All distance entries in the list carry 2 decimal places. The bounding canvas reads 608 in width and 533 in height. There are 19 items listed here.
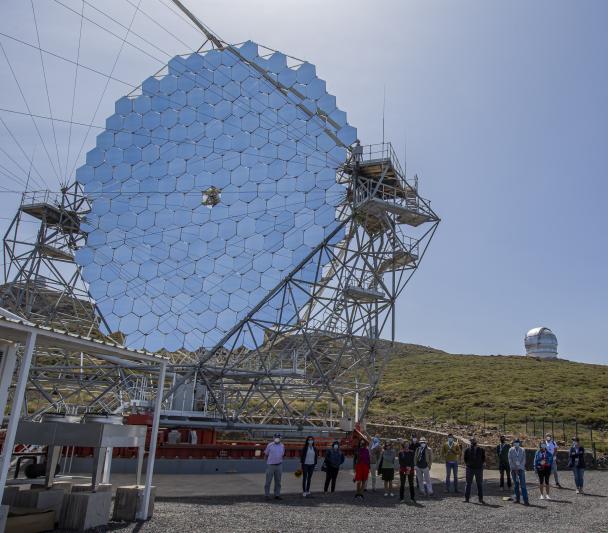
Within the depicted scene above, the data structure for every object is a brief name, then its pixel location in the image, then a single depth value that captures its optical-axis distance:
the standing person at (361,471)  15.46
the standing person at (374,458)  17.44
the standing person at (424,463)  16.30
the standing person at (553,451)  19.05
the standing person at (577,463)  17.95
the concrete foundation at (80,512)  9.54
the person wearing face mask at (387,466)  16.23
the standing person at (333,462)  16.22
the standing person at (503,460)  18.67
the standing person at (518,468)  15.12
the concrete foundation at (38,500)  9.82
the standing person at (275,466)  14.52
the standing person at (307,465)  15.34
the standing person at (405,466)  15.36
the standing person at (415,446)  16.69
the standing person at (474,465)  15.19
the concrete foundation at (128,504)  10.58
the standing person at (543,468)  16.56
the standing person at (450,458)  17.41
